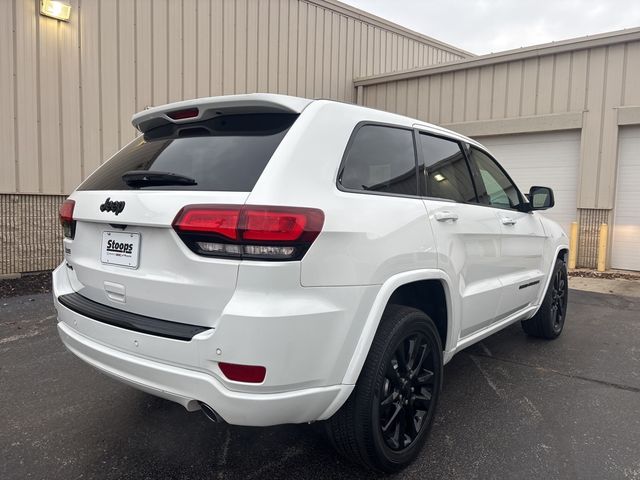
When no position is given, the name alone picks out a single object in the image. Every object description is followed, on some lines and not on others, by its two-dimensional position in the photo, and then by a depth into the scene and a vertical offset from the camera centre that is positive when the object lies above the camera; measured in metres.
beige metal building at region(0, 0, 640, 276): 7.18 +2.21
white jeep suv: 1.84 -0.29
